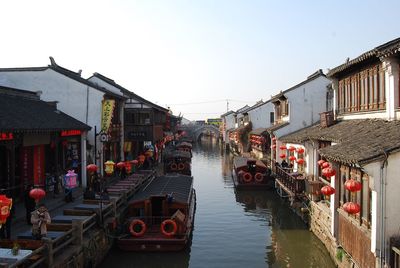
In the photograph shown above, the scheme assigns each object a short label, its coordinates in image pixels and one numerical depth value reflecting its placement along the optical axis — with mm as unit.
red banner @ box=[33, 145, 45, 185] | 23953
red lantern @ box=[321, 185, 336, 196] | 16719
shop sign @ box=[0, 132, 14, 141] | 17281
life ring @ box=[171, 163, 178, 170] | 43469
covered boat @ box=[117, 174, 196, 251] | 18703
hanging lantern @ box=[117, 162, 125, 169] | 29895
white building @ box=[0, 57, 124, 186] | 29609
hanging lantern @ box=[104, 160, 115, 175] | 26203
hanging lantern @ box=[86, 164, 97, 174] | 22703
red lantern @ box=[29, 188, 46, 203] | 15797
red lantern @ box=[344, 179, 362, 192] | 13376
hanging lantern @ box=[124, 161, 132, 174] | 30900
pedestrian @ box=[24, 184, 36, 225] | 18125
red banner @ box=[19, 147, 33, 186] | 22672
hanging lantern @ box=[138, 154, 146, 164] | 37062
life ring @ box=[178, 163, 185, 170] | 43406
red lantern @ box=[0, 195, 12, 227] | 11977
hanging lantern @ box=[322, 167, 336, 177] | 16859
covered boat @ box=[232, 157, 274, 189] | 36219
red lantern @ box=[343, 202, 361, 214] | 13328
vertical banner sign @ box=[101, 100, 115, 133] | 28875
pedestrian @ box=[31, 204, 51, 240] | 14625
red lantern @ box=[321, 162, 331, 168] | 18700
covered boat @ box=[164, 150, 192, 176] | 43406
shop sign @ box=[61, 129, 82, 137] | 24703
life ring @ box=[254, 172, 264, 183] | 36562
